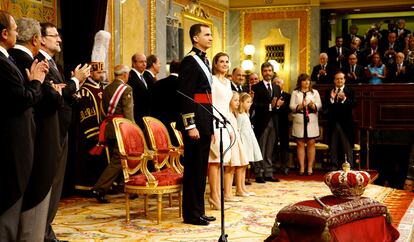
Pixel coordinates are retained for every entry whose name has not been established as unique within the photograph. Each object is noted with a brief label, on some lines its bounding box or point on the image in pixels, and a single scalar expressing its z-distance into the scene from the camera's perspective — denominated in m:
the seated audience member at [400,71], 10.45
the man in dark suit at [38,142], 3.19
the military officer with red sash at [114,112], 6.21
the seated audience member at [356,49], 11.63
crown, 4.21
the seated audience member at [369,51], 11.57
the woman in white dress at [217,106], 5.59
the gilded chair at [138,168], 5.05
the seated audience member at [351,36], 12.63
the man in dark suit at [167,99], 6.91
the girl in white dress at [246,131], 6.77
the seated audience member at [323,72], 10.71
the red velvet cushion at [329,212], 3.84
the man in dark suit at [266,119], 8.04
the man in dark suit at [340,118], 8.55
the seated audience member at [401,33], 11.84
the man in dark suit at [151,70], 7.16
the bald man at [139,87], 6.91
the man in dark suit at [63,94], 4.04
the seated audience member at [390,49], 10.94
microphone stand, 3.68
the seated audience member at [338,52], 11.46
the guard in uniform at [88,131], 6.65
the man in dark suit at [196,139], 5.04
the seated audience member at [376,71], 10.31
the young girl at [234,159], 6.24
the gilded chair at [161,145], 5.63
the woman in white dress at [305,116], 8.59
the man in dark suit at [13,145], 2.93
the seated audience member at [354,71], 10.51
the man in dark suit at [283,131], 8.56
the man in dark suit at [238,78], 7.60
